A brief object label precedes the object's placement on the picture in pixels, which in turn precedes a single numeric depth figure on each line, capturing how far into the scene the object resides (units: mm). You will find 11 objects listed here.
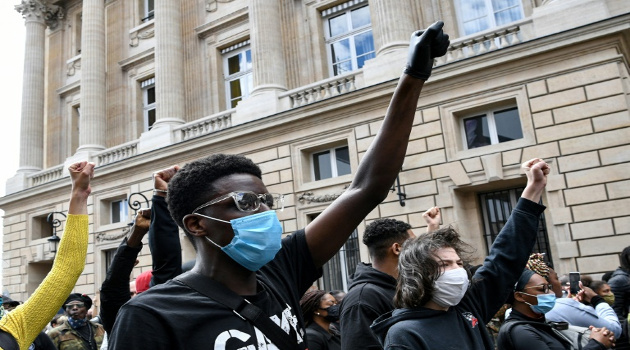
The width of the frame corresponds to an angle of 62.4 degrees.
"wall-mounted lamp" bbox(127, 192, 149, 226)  19297
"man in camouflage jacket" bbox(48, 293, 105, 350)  7167
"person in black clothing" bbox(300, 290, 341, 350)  5062
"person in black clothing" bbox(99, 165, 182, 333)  3282
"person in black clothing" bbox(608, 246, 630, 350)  6371
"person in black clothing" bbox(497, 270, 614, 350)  3469
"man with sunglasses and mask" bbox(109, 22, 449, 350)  1621
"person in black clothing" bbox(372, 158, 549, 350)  2664
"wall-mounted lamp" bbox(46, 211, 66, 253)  17231
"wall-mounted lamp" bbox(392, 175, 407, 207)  13875
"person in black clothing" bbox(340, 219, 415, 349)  3336
